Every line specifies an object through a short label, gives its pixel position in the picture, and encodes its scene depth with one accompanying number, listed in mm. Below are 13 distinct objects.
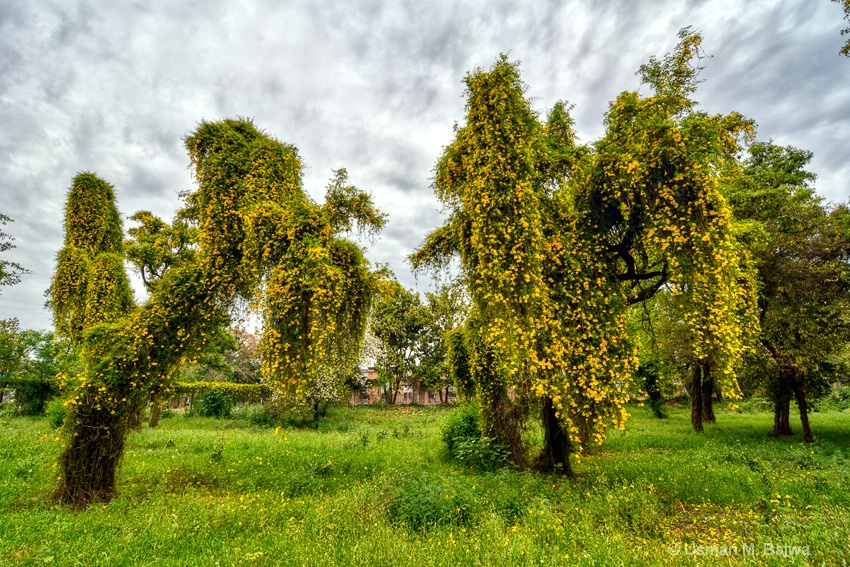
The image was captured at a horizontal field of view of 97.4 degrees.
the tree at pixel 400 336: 41219
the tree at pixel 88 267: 11766
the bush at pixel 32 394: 20719
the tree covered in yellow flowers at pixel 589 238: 7633
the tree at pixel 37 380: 20688
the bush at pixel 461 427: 11367
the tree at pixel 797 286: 13469
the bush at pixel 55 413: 13070
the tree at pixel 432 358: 39728
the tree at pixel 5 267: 19531
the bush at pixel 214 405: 23203
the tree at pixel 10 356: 21188
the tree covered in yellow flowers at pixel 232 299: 7332
